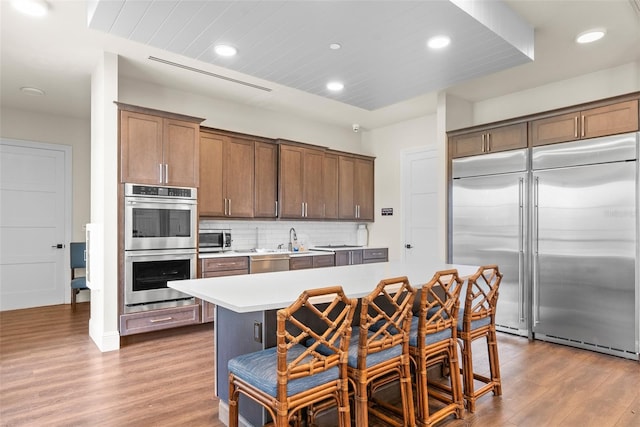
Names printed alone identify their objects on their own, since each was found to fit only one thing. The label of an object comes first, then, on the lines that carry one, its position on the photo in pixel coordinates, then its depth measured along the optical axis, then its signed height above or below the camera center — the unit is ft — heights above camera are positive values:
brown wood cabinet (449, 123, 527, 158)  14.12 +2.88
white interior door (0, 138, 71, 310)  18.20 -0.32
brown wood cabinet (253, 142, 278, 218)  17.33 +1.61
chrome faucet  19.75 -1.03
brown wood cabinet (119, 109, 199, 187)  12.89 +2.31
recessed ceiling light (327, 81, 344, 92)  11.16 +3.80
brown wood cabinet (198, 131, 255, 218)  15.72 +1.68
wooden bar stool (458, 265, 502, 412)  8.46 -2.67
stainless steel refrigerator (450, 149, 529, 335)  13.93 -0.22
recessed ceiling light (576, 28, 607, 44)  11.01 +5.19
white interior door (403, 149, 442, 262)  19.26 +0.57
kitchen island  6.37 -1.38
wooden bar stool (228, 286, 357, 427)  5.42 -2.36
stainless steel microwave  16.49 -1.05
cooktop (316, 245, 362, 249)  20.60 -1.67
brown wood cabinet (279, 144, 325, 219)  18.15 +1.63
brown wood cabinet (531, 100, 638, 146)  11.82 +2.97
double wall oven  12.91 -0.94
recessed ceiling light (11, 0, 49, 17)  9.46 +5.22
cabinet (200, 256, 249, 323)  14.57 -2.03
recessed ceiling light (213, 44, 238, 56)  8.91 +3.89
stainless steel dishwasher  15.90 -1.97
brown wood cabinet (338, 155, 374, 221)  20.77 +1.54
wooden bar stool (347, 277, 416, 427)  6.42 -2.40
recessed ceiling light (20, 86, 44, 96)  15.55 +5.13
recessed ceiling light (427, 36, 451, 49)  8.48 +3.86
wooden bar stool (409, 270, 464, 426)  7.46 -2.61
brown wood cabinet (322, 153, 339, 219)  20.01 +1.60
